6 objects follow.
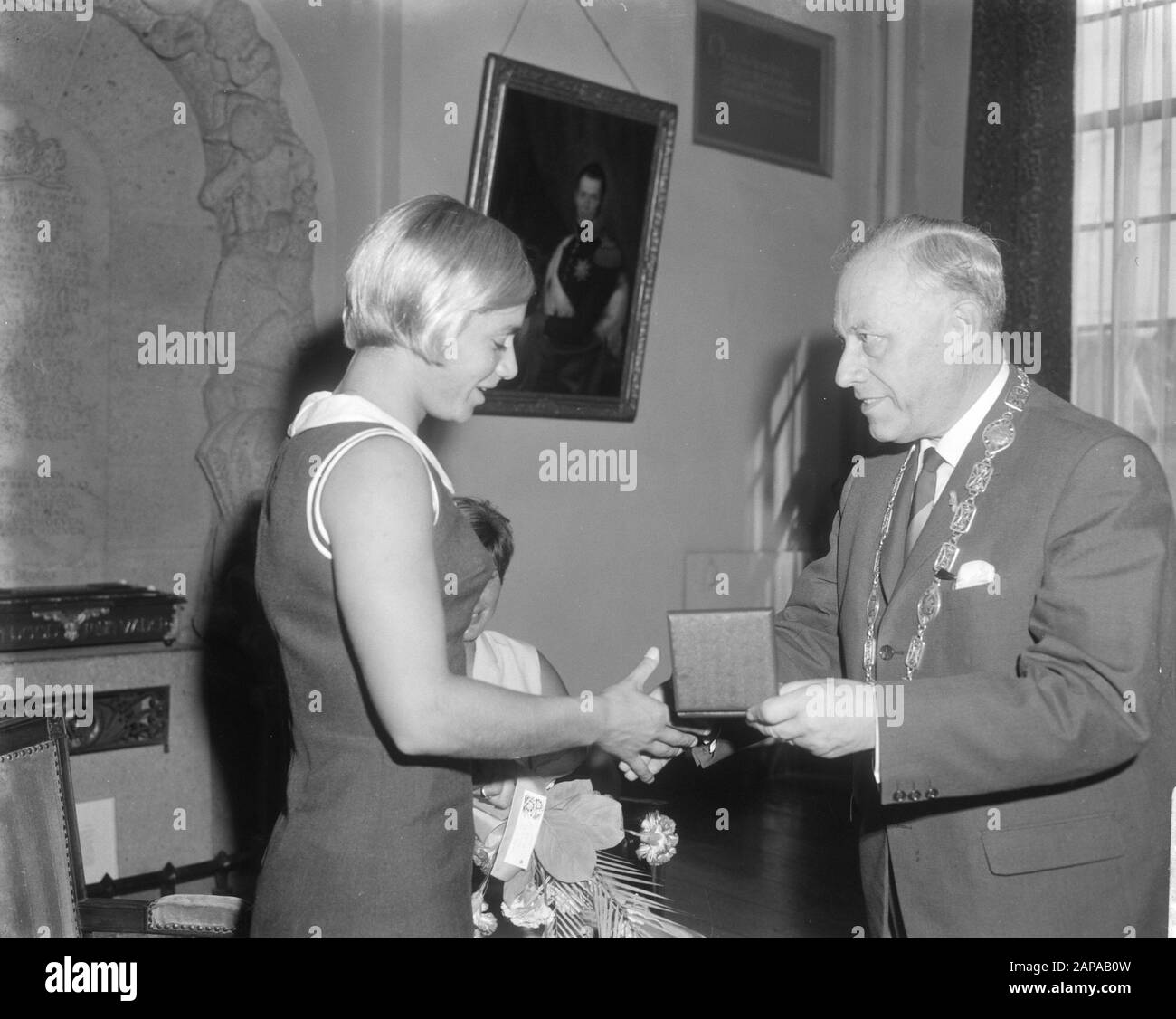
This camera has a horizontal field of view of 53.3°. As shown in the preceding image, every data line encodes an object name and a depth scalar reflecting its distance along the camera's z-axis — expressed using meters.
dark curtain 6.46
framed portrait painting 5.58
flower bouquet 2.29
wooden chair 2.63
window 6.12
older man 2.03
